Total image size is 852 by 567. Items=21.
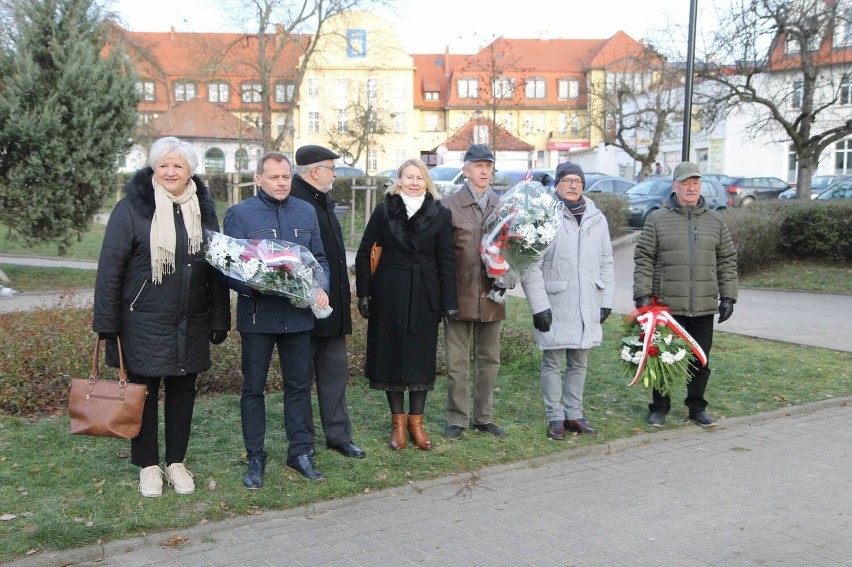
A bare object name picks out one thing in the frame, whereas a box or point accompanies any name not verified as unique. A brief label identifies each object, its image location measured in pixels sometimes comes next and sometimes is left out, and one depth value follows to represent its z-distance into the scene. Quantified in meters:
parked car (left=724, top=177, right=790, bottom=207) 33.57
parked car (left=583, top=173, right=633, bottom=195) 31.33
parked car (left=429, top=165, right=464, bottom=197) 27.17
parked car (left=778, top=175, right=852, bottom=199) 32.59
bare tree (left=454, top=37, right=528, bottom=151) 27.64
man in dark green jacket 6.86
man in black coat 5.76
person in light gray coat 6.48
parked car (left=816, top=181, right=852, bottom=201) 23.58
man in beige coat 6.28
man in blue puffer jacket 5.27
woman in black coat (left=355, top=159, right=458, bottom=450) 5.95
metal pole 12.34
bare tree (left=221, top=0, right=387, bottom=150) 34.94
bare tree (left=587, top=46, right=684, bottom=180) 40.31
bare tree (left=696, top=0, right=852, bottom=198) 19.66
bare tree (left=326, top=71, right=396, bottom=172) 45.53
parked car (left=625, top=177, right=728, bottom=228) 25.66
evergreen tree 13.65
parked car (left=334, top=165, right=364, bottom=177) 41.65
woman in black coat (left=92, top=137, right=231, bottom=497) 4.80
